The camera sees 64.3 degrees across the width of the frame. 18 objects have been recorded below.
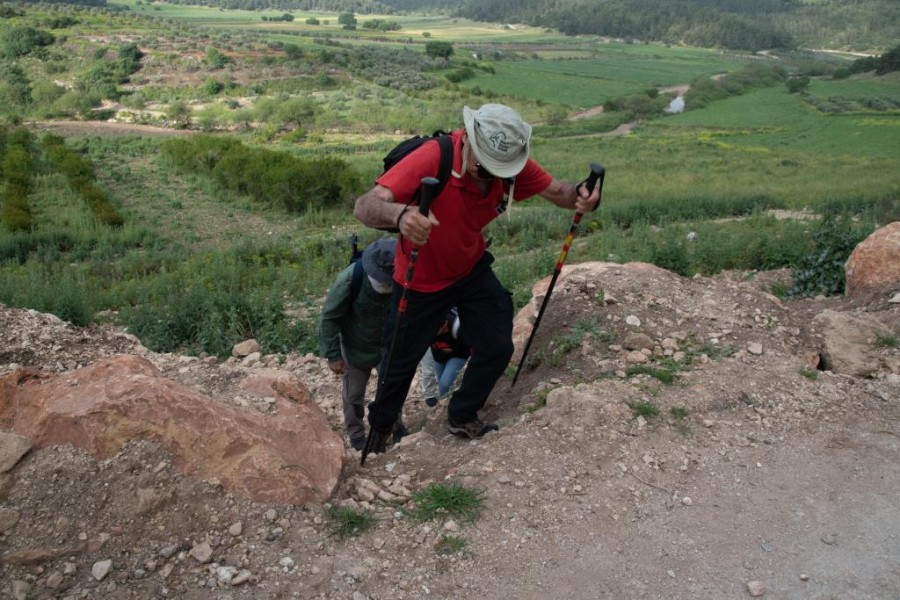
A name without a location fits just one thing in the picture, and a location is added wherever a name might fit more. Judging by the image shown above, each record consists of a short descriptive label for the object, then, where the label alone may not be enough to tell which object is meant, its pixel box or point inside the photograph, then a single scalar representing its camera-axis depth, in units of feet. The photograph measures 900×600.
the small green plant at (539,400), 16.24
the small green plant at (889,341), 18.15
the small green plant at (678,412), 15.25
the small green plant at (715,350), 18.07
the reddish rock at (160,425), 11.77
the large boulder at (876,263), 22.17
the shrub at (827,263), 25.94
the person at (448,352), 18.60
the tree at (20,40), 223.10
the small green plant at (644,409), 15.15
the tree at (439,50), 299.17
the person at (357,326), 15.55
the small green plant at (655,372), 16.62
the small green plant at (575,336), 18.90
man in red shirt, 12.74
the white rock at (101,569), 10.24
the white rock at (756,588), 10.94
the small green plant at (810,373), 16.87
